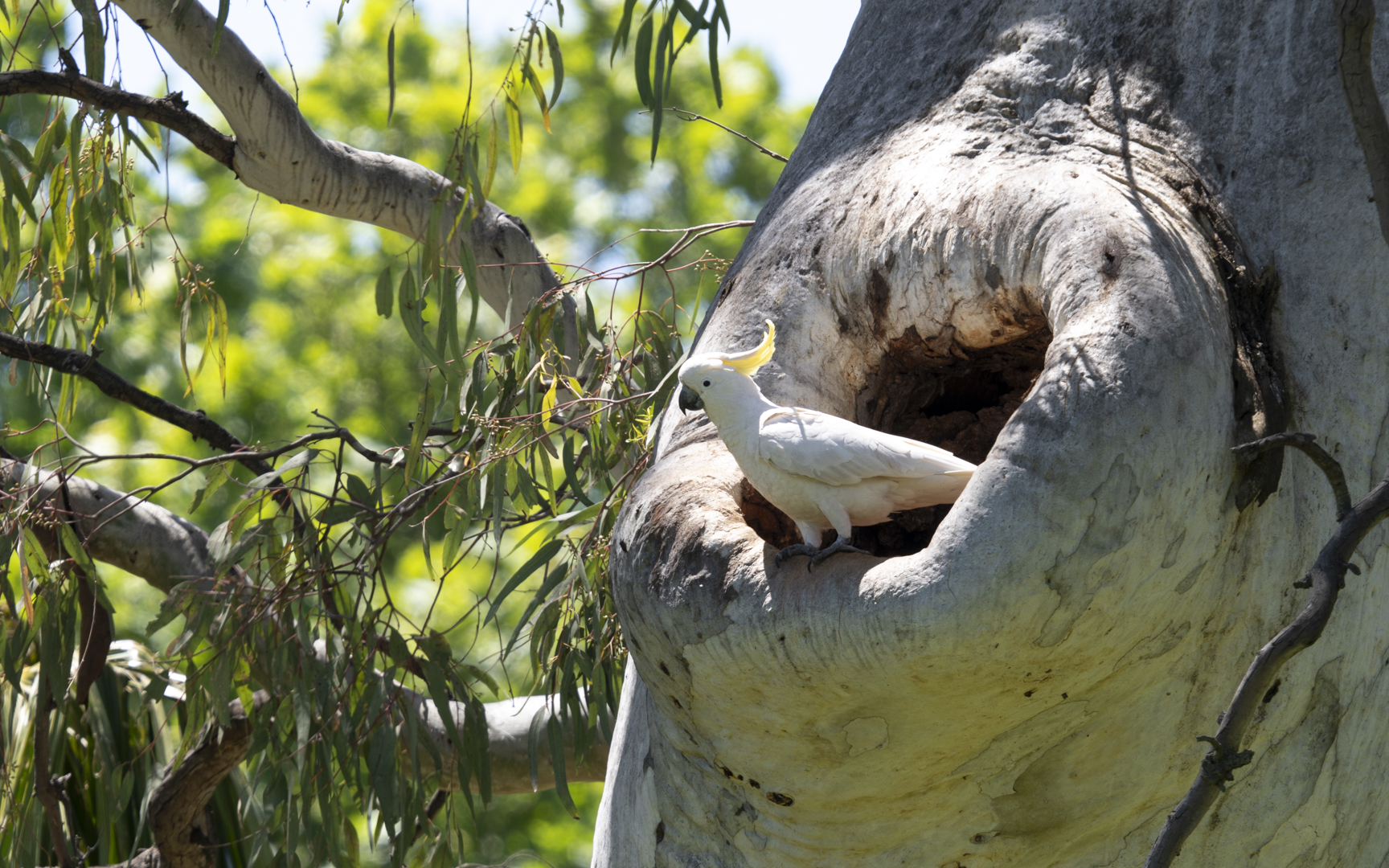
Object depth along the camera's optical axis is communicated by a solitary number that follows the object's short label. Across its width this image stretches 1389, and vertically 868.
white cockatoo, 20.85
